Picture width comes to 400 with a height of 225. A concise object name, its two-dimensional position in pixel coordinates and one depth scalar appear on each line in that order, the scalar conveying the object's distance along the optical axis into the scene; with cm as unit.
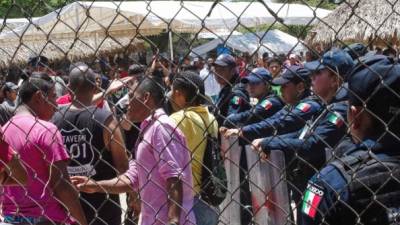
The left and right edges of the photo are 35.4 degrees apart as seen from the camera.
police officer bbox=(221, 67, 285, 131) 520
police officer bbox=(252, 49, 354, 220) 351
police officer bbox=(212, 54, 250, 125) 595
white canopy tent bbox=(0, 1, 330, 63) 973
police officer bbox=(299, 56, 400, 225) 196
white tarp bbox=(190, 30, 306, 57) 1745
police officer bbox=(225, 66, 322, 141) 431
